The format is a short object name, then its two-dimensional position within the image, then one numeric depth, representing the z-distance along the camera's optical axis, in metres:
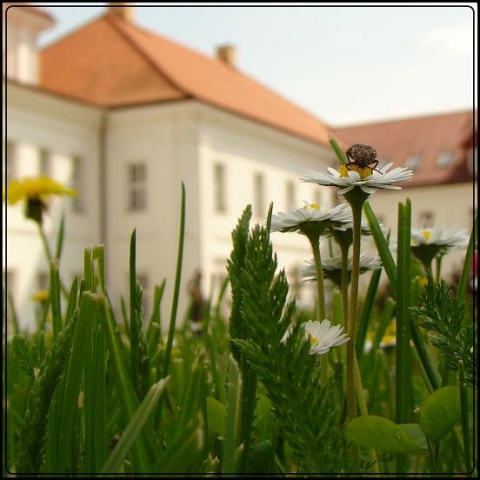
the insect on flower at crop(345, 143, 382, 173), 0.35
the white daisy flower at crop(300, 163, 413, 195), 0.34
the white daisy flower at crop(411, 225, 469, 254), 0.54
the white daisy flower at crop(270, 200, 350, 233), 0.39
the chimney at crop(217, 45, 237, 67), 18.56
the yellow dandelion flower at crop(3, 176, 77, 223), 1.43
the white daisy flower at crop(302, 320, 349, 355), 0.33
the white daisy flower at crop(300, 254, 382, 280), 0.45
